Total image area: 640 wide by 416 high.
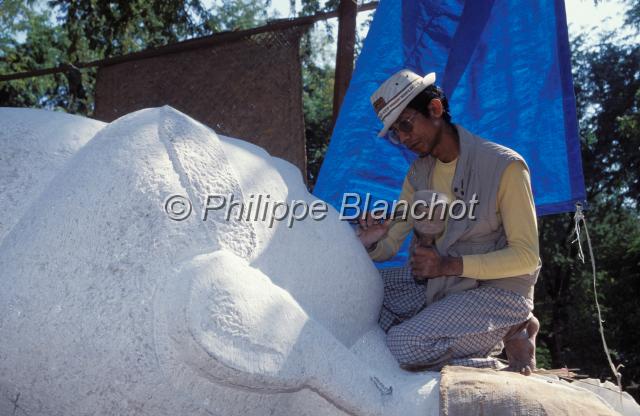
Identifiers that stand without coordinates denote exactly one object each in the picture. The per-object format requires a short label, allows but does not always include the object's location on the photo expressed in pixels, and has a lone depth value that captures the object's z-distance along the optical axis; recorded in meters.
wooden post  3.36
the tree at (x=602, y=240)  9.90
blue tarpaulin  3.06
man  1.90
